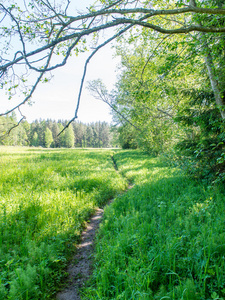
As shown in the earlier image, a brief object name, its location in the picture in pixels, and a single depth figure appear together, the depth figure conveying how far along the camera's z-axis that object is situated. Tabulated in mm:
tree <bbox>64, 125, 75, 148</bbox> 85062
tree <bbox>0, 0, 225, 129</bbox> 2814
